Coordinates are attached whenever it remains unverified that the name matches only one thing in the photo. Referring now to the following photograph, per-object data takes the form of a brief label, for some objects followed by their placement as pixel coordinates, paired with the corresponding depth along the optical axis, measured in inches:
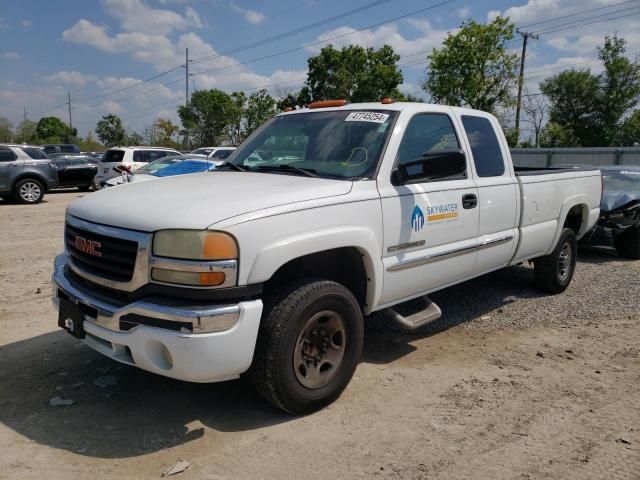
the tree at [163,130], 2691.9
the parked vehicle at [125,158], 692.7
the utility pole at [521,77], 1295.8
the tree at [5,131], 2549.2
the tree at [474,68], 1037.2
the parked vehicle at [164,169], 409.4
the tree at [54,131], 2837.1
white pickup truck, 108.7
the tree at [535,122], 1618.4
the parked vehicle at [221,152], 765.4
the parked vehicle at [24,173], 588.1
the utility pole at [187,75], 2125.5
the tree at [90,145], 2536.4
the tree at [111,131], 2637.8
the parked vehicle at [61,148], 1218.6
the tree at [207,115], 1867.6
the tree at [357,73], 1461.6
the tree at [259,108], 1763.0
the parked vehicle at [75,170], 728.3
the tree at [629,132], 1342.5
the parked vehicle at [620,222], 314.5
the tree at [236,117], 1855.3
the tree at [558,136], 1486.2
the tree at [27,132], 2727.9
